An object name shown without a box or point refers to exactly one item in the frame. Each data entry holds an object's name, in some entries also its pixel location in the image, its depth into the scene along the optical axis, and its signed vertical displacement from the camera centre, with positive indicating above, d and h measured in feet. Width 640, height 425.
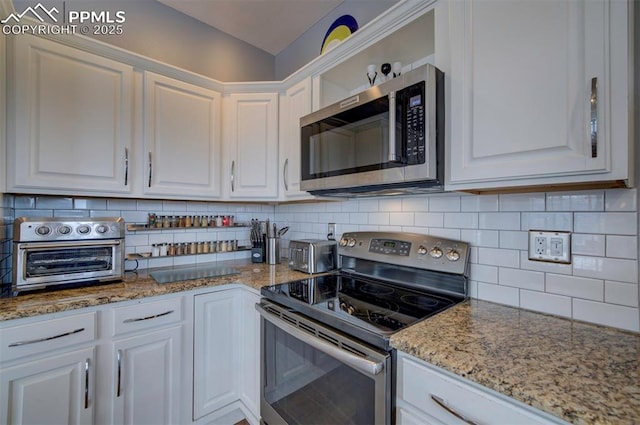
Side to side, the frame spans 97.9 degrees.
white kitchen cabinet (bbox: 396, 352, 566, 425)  2.08 -1.56
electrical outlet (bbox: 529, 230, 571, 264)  3.34 -0.39
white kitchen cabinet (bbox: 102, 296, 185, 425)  4.34 -2.45
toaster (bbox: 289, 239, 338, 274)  5.80 -0.89
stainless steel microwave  3.48 +1.10
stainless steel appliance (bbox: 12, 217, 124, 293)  4.35 -0.65
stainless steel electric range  3.01 -1.37
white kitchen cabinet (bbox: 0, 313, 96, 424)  3.59 -2.17
